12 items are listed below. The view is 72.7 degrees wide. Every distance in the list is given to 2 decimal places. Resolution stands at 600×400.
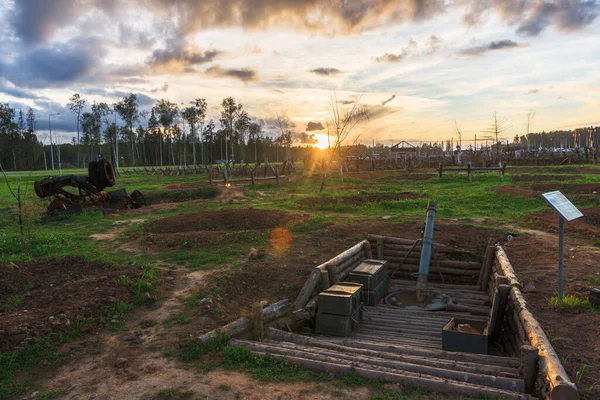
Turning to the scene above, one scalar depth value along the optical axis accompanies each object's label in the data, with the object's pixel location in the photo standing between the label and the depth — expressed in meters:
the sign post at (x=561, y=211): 6.08
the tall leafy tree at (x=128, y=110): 75.69
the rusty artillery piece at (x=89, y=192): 17.03
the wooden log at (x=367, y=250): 10.37
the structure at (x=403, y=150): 75.50
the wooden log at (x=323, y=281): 7.82
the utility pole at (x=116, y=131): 75.30
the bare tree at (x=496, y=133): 60.07
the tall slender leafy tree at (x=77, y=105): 70.00
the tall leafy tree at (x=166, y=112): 76.56
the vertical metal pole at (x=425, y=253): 8.78
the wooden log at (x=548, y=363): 3.73
